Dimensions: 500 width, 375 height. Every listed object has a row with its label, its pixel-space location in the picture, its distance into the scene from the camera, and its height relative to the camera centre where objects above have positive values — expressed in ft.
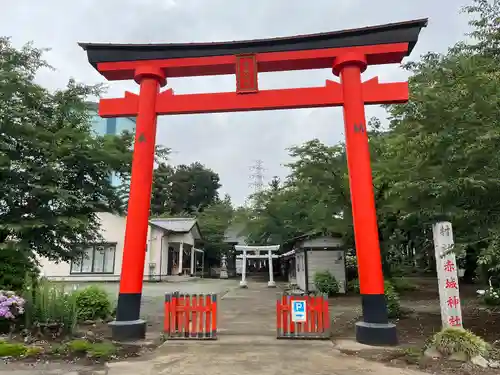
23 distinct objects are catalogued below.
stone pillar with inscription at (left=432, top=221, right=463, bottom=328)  23.58 -0.01
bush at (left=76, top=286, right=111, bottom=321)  32.00 -2.19
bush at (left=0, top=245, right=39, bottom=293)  26.94 +0.58
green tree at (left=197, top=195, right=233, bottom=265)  122.01 +13.86
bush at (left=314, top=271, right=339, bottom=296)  55.16 -1.05
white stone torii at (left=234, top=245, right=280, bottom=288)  84.12 +4.66
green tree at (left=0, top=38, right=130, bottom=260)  29.19 +8.76
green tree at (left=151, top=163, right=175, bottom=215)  163.63 +32.21
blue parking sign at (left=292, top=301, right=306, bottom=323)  25.03 -2.19
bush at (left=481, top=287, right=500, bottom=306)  30.10 -2.33
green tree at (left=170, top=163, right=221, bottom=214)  171.42 +37.31
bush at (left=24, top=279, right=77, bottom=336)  24.29 -2.15
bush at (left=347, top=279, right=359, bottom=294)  57.77 -1.54
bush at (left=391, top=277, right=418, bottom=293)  59.08 -1.66
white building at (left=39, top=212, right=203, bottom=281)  85.81 +3.47
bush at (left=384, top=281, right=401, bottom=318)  34.19 -2.37
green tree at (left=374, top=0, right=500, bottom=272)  21.29 +7.68
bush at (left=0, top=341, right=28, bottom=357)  20.09 -3.64
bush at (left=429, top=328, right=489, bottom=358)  19.42 -3.34
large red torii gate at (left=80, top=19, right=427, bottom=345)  24.98 +12.31
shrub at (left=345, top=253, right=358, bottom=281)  64.75 +1.22
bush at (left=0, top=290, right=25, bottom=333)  22.88 -1.89
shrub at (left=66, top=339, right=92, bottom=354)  20.83 -3.61
